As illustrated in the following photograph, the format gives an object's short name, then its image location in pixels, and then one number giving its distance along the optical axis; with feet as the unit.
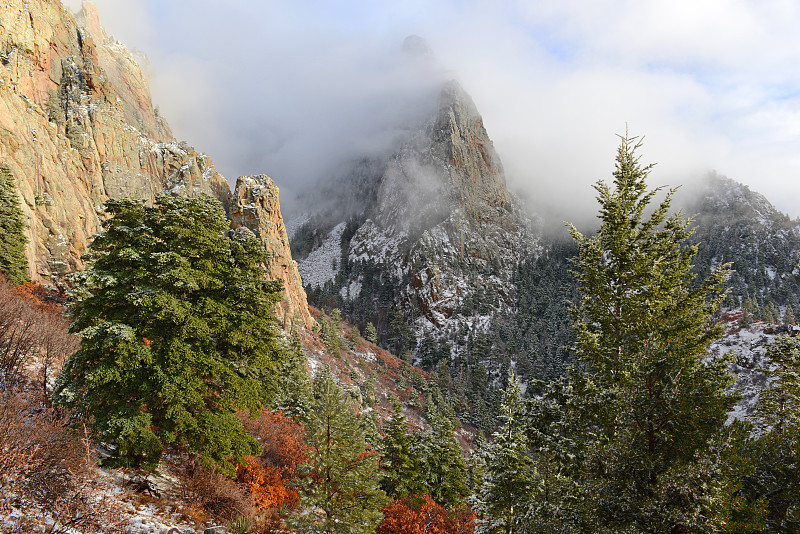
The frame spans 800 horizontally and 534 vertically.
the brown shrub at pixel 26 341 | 52.80
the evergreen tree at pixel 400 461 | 73.97
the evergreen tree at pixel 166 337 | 37.22
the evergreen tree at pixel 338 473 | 40.88
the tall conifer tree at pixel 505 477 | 54.95
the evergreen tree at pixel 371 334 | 347.60
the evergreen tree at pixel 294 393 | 96.37
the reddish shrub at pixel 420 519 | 61.41
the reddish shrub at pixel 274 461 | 51.21
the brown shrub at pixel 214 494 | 41.39
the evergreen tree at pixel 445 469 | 82.58
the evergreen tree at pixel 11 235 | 94.53
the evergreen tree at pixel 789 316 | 322.26
